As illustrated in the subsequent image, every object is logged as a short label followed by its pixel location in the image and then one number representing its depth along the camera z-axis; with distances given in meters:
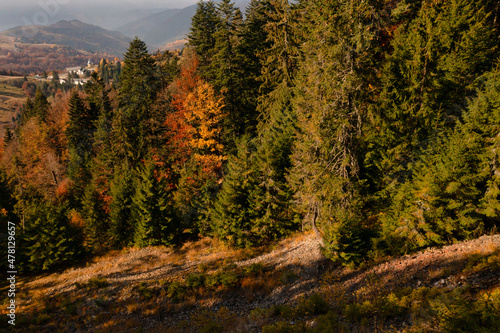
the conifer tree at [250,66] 33.88
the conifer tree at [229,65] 32.09
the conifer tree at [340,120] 13.88
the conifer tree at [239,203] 23.02
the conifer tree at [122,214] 31.50
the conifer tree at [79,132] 50.50
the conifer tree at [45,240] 27.66
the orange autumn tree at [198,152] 28.17
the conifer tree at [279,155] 22.25
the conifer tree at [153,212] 28.17
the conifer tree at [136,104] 37.62
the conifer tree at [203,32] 41.78
